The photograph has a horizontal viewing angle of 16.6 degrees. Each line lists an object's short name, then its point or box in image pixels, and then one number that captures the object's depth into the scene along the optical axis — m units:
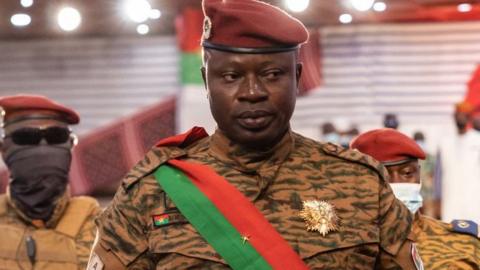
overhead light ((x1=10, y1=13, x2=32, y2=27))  15.52
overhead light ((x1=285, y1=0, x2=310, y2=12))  13.54
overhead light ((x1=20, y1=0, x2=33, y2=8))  14.11
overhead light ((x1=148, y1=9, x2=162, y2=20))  15.05
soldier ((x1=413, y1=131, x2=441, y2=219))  14.74
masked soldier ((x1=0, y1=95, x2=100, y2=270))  7.44
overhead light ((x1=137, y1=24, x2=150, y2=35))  16.24
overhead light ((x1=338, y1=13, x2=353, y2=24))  15.15
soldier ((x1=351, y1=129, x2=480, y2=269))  6.88
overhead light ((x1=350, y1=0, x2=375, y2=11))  14.06
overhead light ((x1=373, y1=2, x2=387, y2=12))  14.51
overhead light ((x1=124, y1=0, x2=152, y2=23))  14.24
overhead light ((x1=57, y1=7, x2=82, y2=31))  15.03
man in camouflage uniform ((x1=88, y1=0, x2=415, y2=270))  3.83
